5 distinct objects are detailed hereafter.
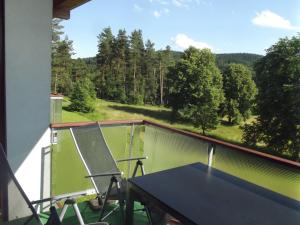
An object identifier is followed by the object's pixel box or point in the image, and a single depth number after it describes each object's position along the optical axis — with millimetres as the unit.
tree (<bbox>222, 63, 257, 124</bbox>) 20656
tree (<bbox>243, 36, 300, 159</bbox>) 14829
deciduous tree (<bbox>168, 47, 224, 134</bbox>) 24266
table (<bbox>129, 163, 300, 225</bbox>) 1416
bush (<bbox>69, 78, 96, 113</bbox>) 21391
